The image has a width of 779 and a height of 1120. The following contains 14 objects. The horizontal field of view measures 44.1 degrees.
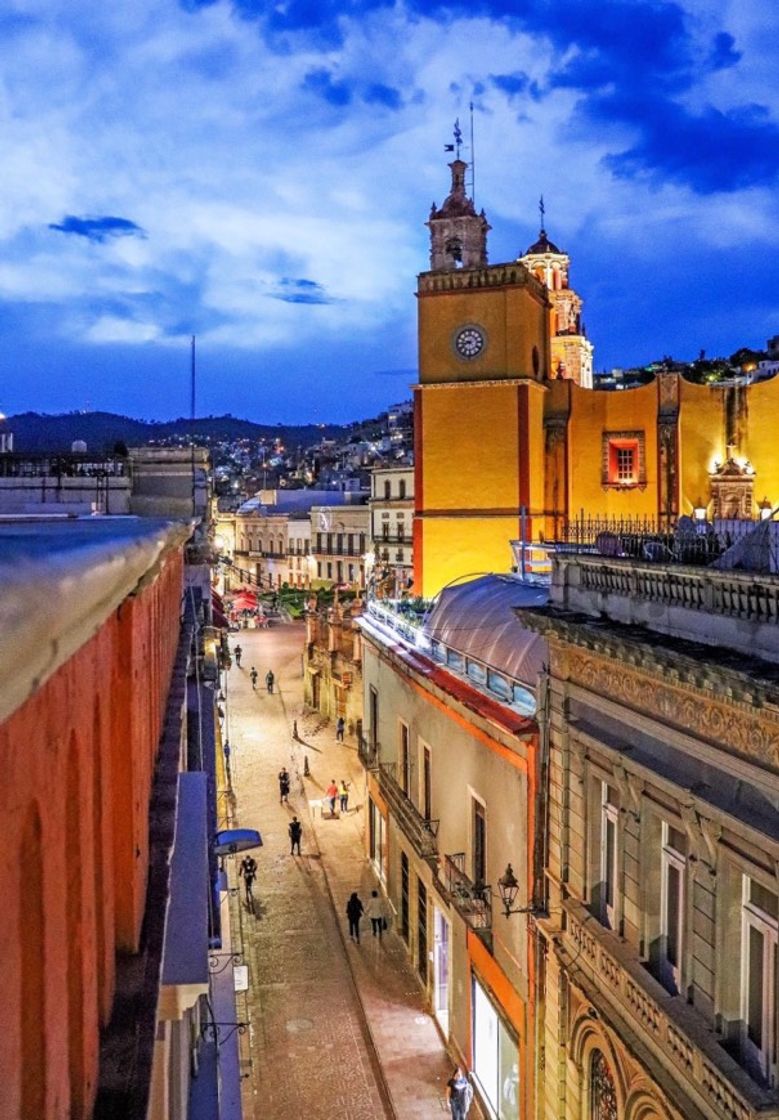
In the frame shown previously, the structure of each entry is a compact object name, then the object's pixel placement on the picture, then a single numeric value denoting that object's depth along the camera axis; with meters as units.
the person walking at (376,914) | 21.34
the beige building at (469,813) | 13.84
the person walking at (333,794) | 29.16
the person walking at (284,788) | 29.78
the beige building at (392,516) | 58.47
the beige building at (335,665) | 37.94
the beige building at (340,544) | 75.69
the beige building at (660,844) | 8.34
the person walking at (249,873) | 22.86
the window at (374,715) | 24.81
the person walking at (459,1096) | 14.44
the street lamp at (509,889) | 13.61
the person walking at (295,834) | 25.64
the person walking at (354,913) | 21.00
